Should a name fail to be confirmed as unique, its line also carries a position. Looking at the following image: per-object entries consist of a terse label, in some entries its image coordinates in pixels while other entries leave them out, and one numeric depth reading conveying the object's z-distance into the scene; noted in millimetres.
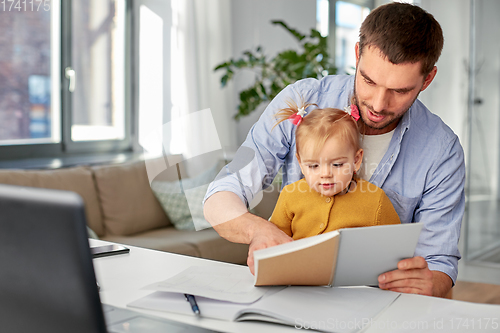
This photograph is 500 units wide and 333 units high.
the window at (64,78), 2730
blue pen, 719
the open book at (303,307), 688
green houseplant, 3148
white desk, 687
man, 1112
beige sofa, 2395
